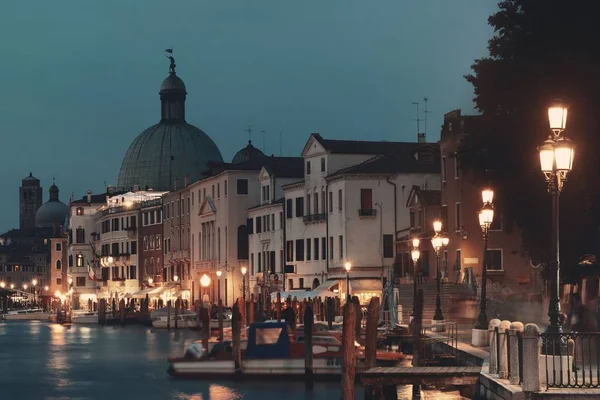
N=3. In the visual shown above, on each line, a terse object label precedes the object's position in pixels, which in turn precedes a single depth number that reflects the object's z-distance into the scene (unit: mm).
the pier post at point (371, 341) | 34750
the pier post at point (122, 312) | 92875
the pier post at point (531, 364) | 19766
